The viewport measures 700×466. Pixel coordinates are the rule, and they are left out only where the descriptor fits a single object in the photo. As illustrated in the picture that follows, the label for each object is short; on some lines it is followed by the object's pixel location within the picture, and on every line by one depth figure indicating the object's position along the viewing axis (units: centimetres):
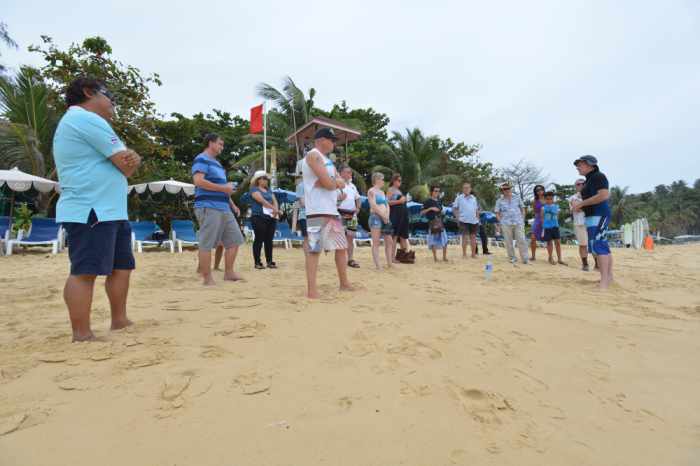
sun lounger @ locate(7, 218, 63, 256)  830
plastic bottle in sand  461
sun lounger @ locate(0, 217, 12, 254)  834
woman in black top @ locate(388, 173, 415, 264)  604
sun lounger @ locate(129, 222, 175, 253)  981
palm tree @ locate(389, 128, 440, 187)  2284
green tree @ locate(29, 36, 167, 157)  1181
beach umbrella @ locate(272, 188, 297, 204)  1312
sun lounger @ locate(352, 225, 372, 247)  1452
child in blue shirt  695
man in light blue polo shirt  194
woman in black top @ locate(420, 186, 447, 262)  696
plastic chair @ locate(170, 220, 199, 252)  988
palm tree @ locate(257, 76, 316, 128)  1892
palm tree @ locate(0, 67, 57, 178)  1273
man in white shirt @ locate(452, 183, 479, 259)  737
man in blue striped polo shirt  377
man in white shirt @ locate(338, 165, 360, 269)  512
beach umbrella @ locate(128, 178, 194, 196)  1075
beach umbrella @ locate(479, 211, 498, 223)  1639
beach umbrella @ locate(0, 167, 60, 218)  891
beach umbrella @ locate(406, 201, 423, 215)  1695
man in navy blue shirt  419
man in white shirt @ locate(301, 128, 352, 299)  316
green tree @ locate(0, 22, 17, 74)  1089
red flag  1570
